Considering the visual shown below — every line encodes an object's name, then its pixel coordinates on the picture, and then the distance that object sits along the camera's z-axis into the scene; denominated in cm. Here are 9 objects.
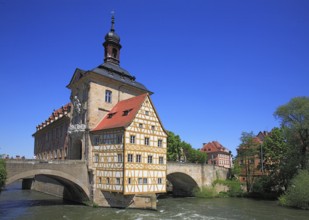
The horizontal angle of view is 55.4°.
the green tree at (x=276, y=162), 3397
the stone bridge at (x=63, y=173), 2245
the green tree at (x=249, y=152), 3938
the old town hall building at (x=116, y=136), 2483
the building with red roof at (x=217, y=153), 7869
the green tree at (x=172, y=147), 4831
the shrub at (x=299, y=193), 2617
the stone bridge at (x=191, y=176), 3530
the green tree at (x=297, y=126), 3167
